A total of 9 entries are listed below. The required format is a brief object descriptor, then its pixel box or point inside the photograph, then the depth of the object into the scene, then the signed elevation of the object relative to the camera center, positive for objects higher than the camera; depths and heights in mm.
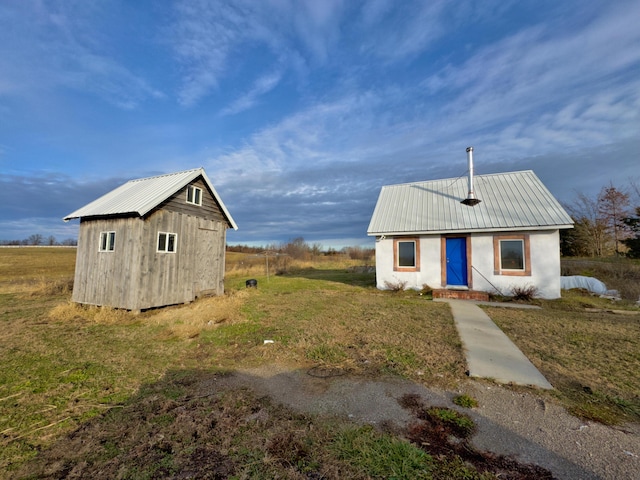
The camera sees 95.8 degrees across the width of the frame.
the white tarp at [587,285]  12809 -1210
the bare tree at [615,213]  24766 +4073
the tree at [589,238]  25172 +1894
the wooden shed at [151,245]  10297 +277
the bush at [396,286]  14209 -1487
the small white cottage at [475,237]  12406 +953
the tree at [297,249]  43069 +774
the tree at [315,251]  47581 +621
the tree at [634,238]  21688 +1635
